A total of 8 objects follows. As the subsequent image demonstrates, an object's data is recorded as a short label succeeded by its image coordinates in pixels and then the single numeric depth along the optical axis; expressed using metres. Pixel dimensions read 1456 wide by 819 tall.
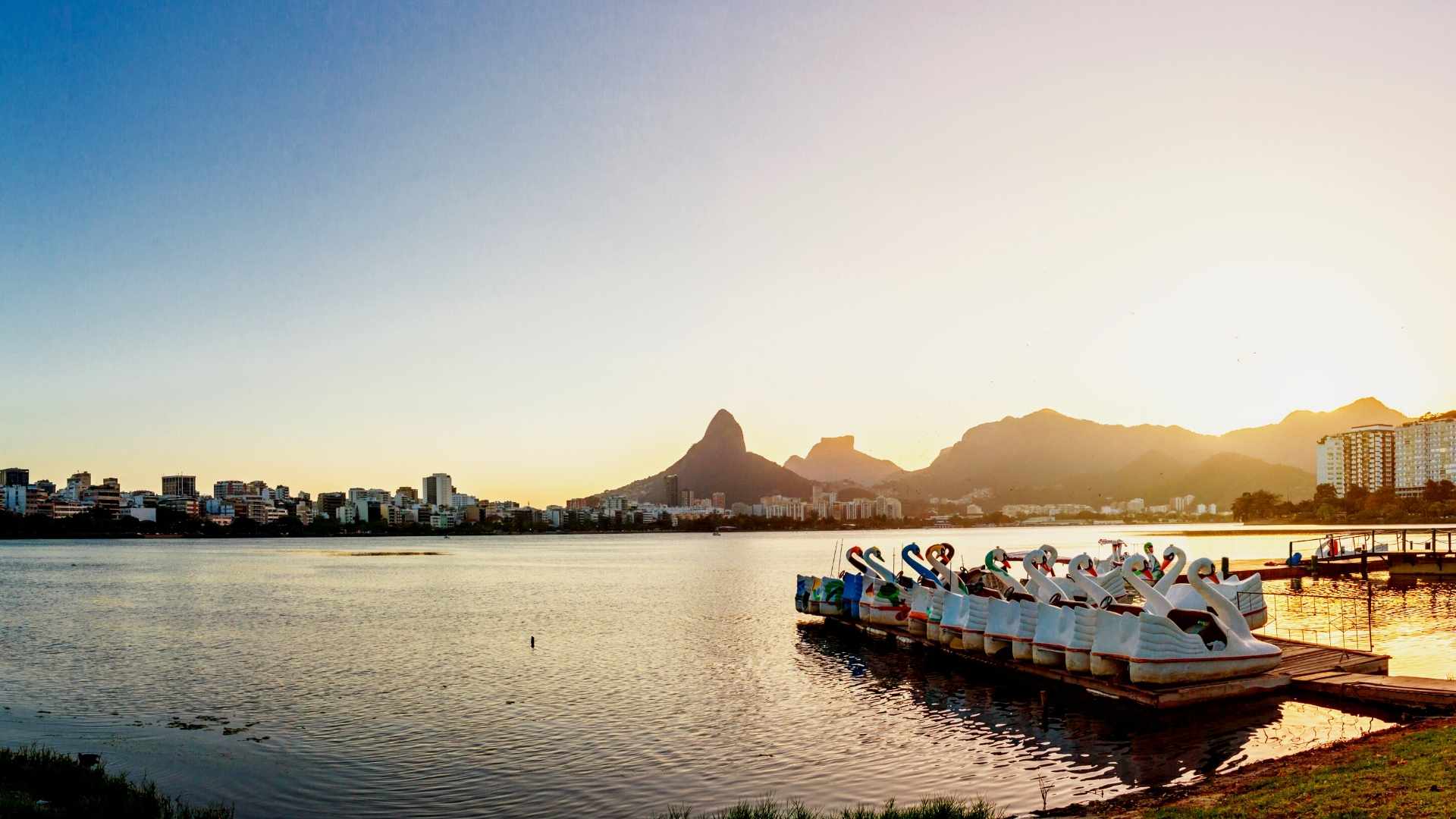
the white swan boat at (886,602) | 40.06
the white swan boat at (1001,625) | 29.98
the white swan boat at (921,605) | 36.53
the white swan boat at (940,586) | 35.09
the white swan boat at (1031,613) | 29.08
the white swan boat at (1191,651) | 23.53
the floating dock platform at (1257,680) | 23.02
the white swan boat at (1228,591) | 26.88
